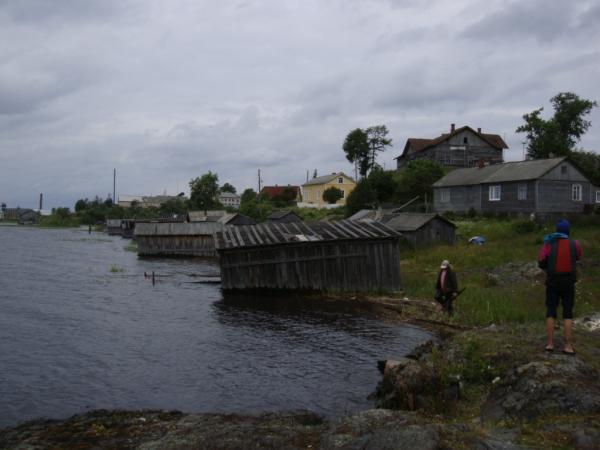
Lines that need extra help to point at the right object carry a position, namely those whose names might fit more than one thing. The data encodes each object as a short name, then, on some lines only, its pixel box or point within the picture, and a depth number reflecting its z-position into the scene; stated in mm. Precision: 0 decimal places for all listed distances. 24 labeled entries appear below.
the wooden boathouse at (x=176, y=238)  59156
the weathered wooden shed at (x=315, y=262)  27422
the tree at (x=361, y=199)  60469
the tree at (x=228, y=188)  155088
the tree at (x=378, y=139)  82219
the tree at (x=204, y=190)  103375
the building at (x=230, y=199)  145875
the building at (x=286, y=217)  61125
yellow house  92738
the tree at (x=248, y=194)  112738
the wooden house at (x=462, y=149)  74375
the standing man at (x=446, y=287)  19672
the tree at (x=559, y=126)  61500
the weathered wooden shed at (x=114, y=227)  110488
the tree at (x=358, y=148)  82688
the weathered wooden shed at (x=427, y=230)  37844
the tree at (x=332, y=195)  86875
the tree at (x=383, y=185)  64688
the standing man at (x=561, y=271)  10469
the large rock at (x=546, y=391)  8930
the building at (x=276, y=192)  101169
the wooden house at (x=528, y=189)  43750
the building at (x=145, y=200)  177325
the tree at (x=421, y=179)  59875
